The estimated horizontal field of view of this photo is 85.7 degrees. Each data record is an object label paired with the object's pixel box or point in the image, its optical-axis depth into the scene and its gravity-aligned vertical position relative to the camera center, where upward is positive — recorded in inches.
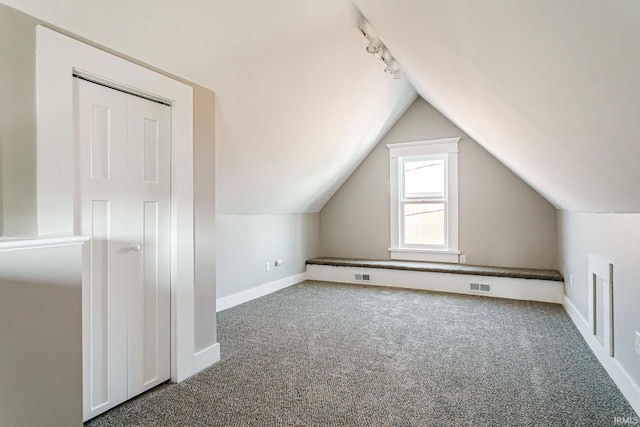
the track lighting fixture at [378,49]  109.2 +55.5
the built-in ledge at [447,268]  159.6 -28.6
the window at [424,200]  192.4 +7.6
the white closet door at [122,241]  69.4 -6.0
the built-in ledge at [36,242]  49.4 -4.2
